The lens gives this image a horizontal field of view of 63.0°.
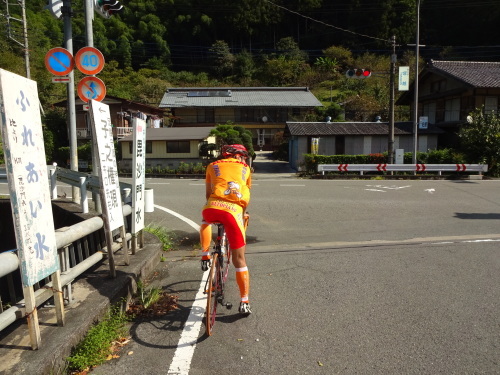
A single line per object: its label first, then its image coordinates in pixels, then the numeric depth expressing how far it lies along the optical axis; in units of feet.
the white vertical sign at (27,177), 8.50
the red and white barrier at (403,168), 66.44
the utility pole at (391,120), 70.30
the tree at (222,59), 223.51
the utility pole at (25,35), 62.81
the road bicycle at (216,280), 11.09
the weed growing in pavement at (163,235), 21.72
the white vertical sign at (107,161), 13.37
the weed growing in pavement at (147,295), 13.21
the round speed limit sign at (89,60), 22.74
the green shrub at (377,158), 72.69
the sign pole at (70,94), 24.67
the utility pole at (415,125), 70.23
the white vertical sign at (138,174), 16.65
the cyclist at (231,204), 11.69
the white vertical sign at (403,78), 71.56
